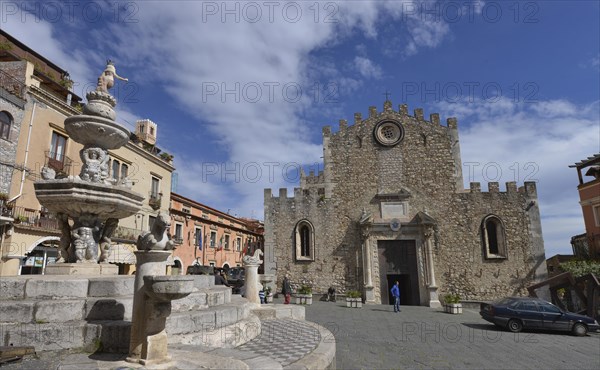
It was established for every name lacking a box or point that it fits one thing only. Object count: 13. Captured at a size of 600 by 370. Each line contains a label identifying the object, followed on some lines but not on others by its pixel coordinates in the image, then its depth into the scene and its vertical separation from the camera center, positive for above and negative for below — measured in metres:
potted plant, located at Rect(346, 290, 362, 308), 16.62 -2.10
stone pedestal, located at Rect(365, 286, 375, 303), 18.22 -2.03
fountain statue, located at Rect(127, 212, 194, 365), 3.55 -0.36
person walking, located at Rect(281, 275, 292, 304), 17.22 -1.75
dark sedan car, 11.59 -2.20
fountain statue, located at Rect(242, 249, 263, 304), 9.66 -0.60
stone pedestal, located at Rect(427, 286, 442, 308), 17.72 -2.21
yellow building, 14.93 +5.27
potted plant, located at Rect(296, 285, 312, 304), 17.48 -1.97
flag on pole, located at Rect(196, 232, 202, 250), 30.09 +1.56
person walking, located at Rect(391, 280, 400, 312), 15.30 -1.82
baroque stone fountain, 6.13 +1.15
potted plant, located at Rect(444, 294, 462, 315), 15.61 -2.25
